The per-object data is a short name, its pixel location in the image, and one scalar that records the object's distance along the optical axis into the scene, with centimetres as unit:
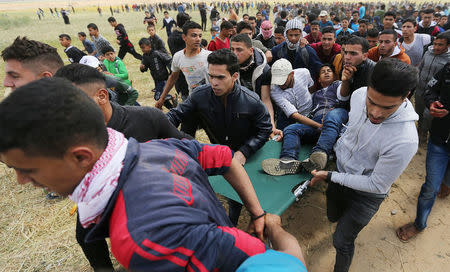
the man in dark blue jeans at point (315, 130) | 238
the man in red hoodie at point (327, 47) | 421
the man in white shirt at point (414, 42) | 461
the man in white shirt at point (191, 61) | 362
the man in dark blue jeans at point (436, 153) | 238
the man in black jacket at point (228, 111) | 227
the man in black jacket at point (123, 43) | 744
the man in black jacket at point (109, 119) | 164
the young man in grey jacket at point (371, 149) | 150
